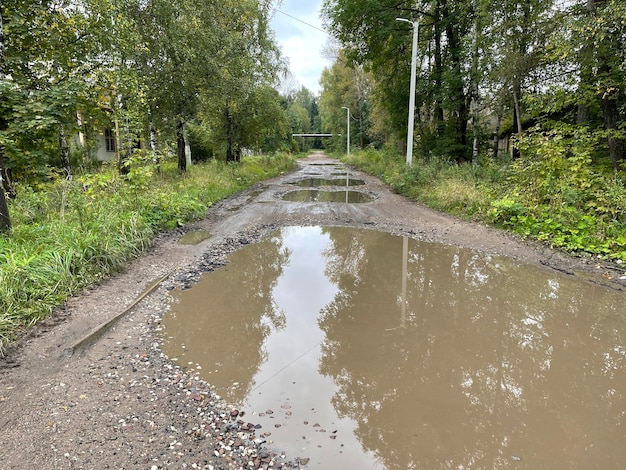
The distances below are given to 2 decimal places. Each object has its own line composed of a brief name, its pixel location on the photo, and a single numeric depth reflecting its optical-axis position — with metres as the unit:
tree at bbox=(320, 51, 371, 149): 40.91
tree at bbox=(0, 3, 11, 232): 5.83
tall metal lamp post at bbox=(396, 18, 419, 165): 15.02
